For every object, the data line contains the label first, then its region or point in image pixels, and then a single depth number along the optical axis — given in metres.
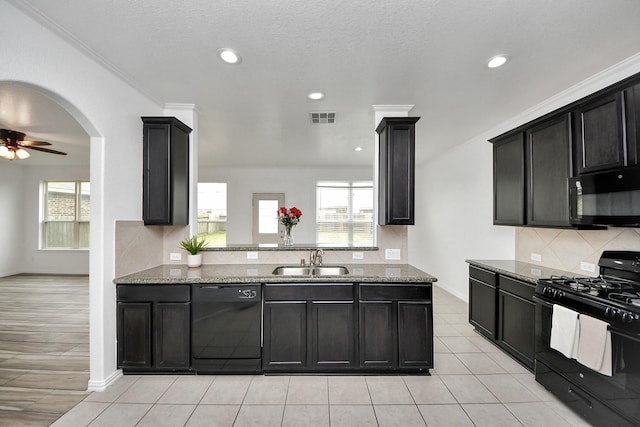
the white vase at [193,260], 2.94
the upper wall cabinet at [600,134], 2.05
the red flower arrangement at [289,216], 3.26
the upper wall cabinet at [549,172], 2.46
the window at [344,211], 7.21
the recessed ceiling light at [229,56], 2.13
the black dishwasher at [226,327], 2.49
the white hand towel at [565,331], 1.94
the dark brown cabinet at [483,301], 3.09
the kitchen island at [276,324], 2.48
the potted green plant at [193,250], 2.95
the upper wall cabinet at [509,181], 3.00
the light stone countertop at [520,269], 2.64
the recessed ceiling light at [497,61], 2.21
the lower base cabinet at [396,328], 2.49
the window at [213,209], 7.09
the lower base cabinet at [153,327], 2.47
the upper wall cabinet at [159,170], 2.77
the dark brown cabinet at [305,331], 2.50
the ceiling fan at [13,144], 3.66
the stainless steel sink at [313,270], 3.04
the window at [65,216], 6.88
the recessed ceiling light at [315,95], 2.86
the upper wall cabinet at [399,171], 2.86
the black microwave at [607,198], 1.93
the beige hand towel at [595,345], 1.75
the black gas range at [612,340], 1.65
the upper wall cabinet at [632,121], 1.94
